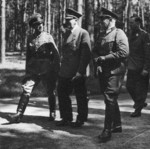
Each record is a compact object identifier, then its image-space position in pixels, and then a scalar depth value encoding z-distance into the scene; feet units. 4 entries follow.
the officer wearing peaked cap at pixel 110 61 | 19.12
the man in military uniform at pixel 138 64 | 24.97
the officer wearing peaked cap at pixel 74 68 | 21.53
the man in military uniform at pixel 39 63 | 23.68
